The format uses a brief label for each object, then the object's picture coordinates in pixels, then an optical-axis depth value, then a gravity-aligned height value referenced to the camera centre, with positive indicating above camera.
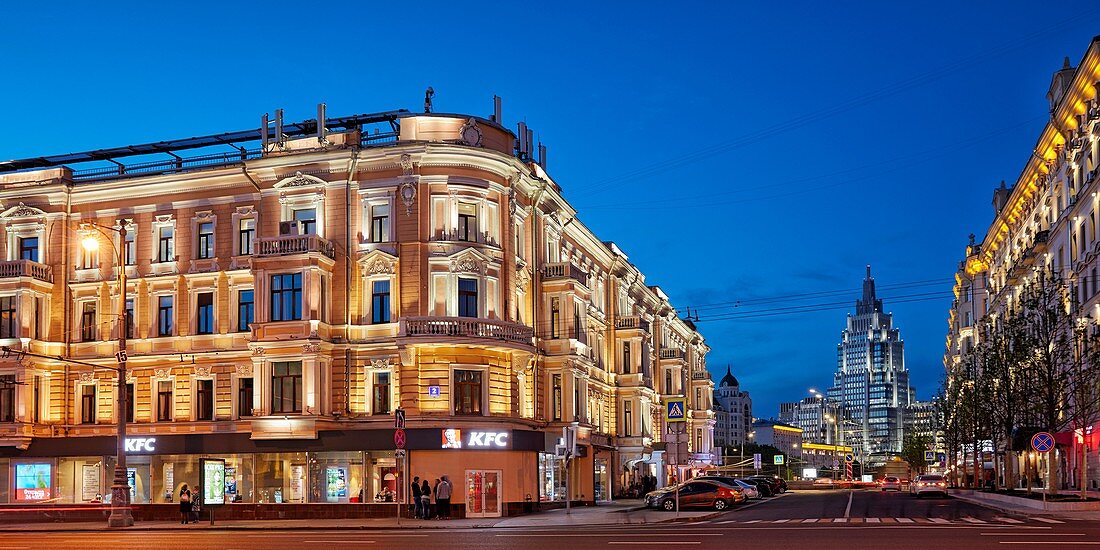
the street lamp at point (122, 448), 41.09 -1.27
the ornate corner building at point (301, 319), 47.59 +3.76
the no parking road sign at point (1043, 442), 41.03 -1.58
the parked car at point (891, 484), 90.81 -6.53
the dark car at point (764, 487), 77.31 -5.65
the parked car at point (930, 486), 67.50 -5.03
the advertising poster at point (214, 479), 49.41 -2.87
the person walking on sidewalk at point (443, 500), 45.09 -3.54
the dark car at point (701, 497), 51.47 -4.11
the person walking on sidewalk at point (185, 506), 44.09 -3.54
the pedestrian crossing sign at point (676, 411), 41.89 -0.31
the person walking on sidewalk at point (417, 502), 44.80 -3.58
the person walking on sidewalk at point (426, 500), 44.62 -3.51
